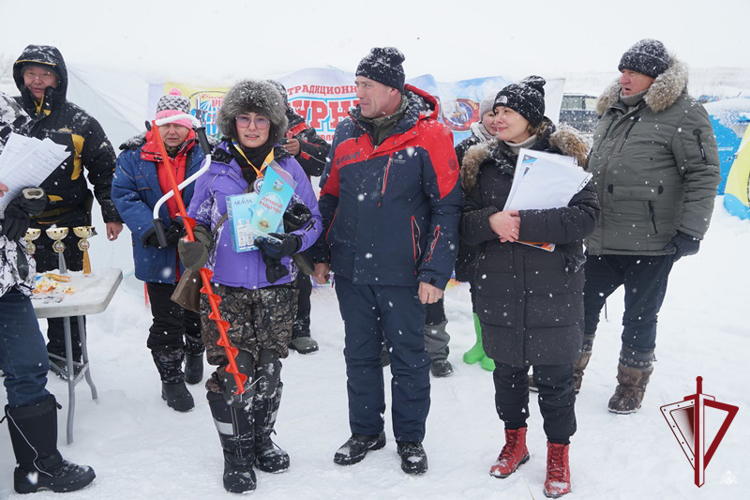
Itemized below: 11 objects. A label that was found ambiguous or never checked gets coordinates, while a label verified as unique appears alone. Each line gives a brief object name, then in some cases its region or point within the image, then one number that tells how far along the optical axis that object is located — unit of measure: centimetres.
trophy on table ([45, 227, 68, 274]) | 333
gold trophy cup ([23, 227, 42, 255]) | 310
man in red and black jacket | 270
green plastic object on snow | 430
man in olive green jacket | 312
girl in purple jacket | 262
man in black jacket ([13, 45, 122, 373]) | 346
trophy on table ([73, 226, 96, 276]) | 336
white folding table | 282
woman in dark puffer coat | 247
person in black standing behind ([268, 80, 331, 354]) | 453
